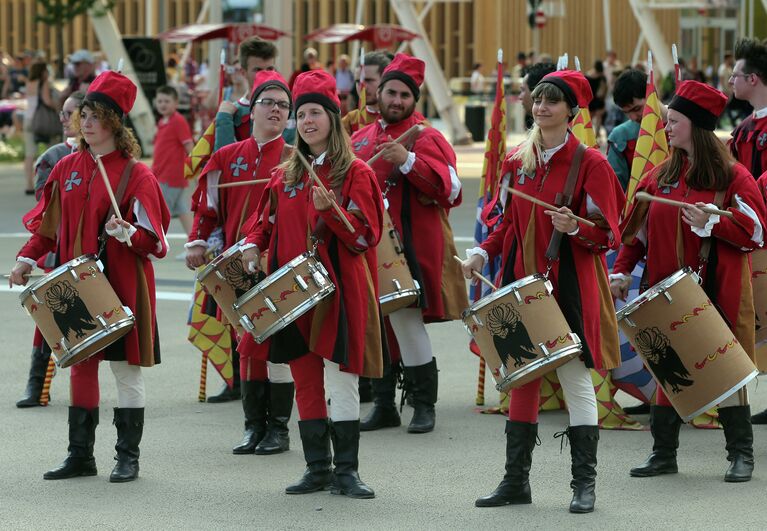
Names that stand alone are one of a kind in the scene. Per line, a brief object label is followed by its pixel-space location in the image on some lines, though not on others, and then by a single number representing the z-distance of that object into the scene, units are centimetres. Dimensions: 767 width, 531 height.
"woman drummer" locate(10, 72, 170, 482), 1306
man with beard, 1548
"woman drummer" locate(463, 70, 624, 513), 1213
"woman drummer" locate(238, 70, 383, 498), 1248
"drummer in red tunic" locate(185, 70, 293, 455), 1460
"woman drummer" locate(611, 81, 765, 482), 1264
